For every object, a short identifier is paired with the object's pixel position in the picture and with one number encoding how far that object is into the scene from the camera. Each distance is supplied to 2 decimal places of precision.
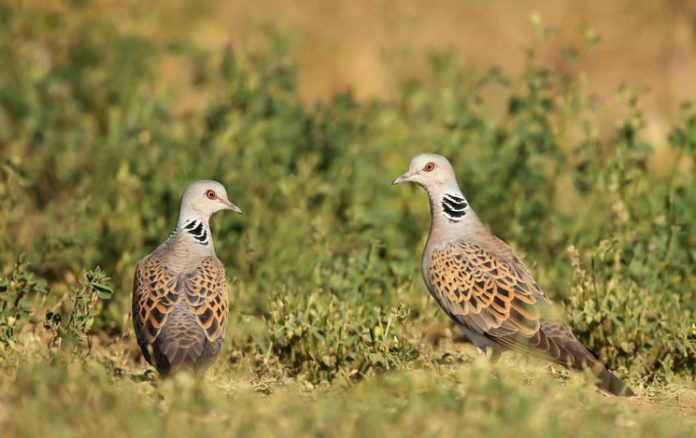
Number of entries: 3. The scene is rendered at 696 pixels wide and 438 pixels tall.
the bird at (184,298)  11.15
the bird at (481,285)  11.70
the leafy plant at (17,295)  12.29
